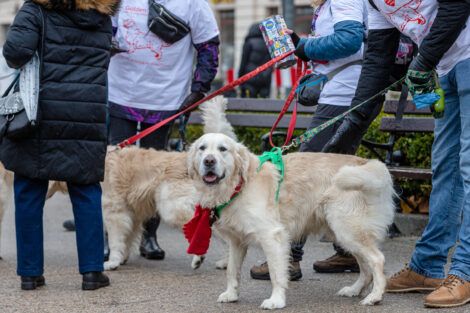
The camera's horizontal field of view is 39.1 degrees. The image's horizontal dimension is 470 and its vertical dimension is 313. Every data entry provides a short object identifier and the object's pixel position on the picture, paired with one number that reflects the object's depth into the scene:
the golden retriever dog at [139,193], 5.26
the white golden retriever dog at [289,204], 4.00
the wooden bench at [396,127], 6.14
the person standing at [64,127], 4.17
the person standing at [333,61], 4.44
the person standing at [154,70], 5.40
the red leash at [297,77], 4.68
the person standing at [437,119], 3.66
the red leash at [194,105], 4.76
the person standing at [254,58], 11.77
